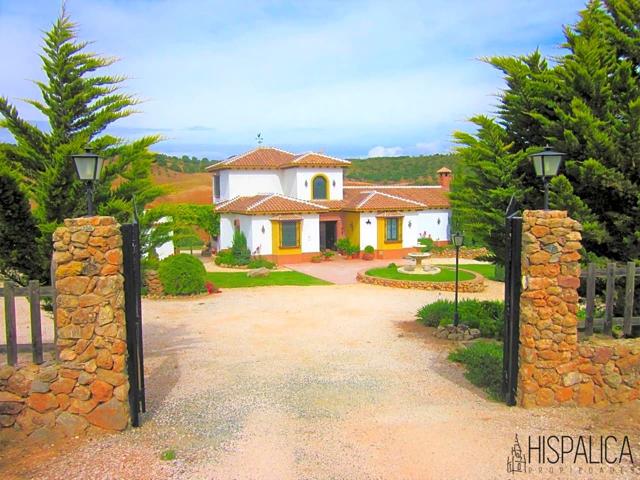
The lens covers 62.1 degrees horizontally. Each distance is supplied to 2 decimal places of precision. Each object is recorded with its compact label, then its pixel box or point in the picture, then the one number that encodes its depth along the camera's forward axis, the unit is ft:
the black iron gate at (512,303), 23.98
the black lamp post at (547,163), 23.89
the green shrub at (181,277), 60.29
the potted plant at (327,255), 96.33
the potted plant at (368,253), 96.12
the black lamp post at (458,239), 44.02
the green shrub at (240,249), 88.74
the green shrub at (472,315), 38.73
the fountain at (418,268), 75.51
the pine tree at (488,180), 32.45
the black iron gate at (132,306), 22.21
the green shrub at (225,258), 89.23
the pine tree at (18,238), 27.30
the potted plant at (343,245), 99.14
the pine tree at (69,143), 28.63
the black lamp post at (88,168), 21.99
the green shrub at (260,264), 86.20
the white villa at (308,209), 92.38
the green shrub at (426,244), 102.13
